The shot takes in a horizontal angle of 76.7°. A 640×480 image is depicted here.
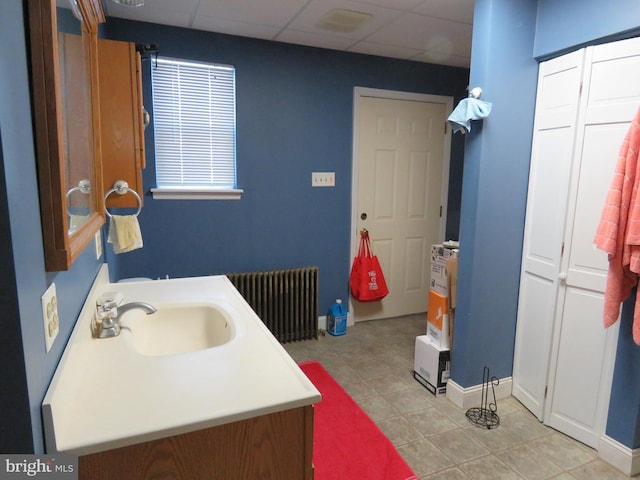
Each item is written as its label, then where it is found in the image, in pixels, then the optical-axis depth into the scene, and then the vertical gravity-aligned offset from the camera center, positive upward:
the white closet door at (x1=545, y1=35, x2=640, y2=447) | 1.84 -0.35
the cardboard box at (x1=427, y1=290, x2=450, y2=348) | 2.55 -0.87
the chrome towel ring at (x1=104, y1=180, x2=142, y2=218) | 1.67 -0.05
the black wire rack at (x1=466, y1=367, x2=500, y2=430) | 2.29 -1.33
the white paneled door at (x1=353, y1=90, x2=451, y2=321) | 3.65 -0.06
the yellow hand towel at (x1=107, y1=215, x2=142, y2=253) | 1.67 -0.23
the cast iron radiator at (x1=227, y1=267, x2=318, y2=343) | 3.23 -0.97
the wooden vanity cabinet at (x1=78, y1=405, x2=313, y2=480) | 0.83 -0.60
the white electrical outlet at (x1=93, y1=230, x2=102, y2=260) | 1.66 -0.29
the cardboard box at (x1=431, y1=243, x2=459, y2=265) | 2.52 -0.44
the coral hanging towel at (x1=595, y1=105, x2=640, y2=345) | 1.69 -0.19
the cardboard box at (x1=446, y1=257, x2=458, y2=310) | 2.50 -0.59
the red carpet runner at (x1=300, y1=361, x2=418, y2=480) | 1.90 -1.35
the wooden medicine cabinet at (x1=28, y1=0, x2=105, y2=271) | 0.74 +0.12
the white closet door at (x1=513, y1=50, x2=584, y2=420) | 2.07 -0.18
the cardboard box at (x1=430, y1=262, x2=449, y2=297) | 2.55 -0.61
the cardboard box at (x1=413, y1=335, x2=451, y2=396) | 2.54 -1.17
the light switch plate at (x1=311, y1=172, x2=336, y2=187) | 3.45 +0.01
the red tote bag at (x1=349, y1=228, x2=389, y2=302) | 3.62 -0.85
